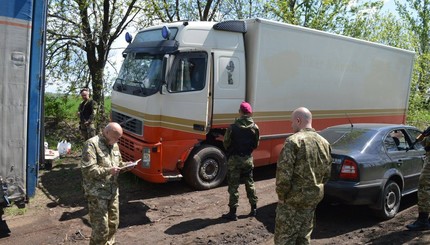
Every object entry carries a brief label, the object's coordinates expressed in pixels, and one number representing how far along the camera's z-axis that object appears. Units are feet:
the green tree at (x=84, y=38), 43.52
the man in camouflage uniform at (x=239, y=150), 20.24
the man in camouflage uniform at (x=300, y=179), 12.37
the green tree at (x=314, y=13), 52.85
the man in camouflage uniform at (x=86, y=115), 32.04
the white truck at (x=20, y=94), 15.44
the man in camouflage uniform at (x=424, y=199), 18.58
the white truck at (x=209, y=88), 23.62
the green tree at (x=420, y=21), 100.07
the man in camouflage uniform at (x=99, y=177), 14.14
